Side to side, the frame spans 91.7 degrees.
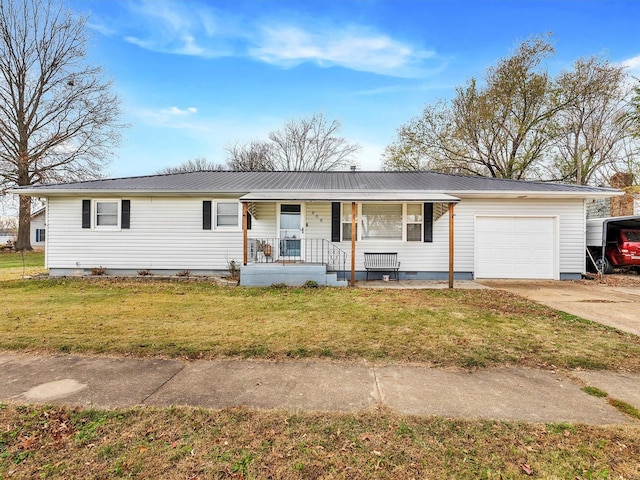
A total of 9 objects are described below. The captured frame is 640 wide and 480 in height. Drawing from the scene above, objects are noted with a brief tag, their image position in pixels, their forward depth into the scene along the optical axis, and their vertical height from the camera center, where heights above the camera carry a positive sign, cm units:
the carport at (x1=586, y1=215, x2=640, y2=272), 1092 +44
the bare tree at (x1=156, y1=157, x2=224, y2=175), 3547 +881
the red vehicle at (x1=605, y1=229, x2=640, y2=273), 1133 -19
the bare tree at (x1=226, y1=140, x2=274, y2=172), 3019 +849
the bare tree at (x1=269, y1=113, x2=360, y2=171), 2794 +889
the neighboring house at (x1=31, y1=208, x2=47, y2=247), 3241 +102
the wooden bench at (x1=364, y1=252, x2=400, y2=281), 970 -60
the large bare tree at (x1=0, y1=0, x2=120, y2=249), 1873 +884
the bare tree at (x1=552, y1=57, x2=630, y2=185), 1772 +726
